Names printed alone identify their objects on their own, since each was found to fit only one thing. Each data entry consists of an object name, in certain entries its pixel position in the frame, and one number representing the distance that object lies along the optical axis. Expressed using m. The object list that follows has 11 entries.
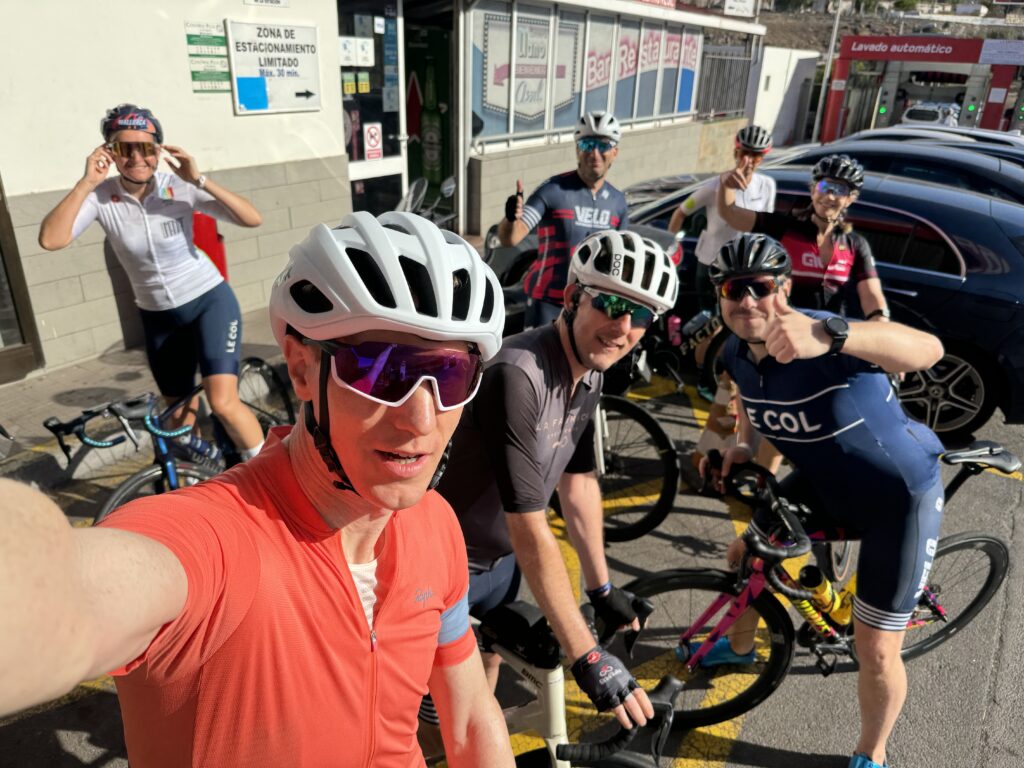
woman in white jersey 3.77
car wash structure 30.31
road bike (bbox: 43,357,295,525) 3.71
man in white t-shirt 5.73
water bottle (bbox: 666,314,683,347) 6.21
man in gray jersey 2.10
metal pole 29.38
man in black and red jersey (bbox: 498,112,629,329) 5.13
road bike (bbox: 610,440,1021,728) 2.91
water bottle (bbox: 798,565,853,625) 3.04
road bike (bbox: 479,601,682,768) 2.06
